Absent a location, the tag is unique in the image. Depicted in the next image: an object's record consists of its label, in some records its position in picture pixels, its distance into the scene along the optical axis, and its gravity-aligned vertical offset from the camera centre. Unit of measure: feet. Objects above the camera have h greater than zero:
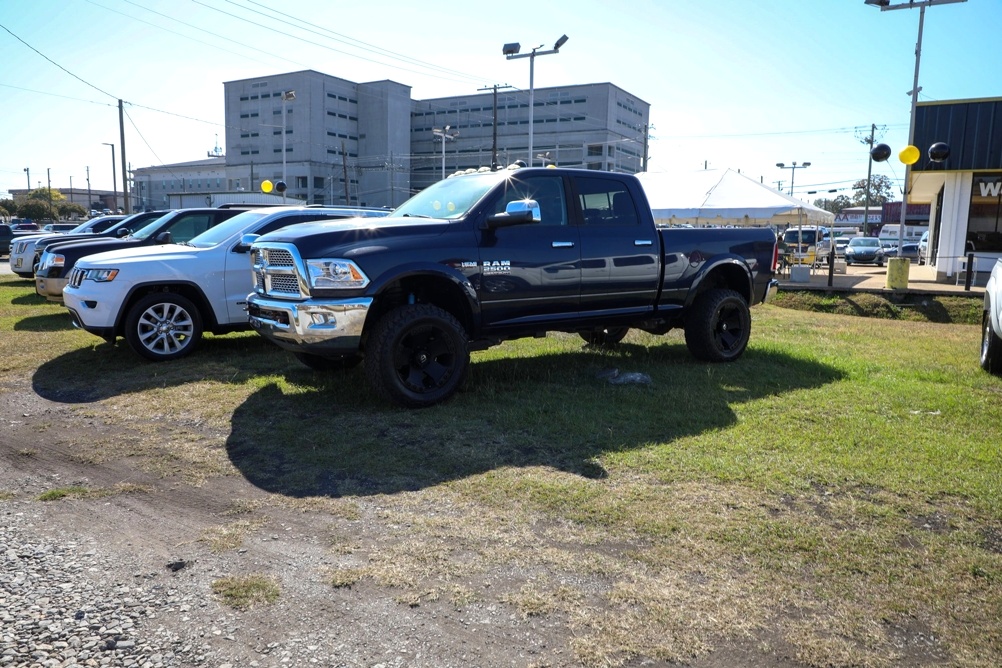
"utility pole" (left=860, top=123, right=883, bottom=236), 224.33 +33.72
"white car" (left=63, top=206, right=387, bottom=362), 27.12 -2.25
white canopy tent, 62.39 +3.99
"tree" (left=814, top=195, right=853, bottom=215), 375.88 +25.77
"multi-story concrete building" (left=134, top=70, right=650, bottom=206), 318.45 +46.37
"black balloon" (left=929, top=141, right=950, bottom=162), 57.00 +7.63
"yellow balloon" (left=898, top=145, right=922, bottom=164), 56.18 +7.22
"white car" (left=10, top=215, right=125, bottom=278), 56.85 -1.74
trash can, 50.14 -1.44
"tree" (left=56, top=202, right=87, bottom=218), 310.10 +7.92
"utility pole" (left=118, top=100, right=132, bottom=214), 148.15 +20.20
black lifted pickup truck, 19.97 -1.05
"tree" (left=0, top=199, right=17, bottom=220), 288.34 +7.29
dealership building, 60.39 +6.57
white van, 176.16 +5.22
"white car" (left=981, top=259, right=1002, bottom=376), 24.67 -2.47
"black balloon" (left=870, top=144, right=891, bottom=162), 57.16 +7.43
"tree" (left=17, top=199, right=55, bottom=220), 279.08 +6.35
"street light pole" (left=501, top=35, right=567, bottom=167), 86.89 +22.22
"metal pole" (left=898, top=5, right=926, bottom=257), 61.16 +10.32
